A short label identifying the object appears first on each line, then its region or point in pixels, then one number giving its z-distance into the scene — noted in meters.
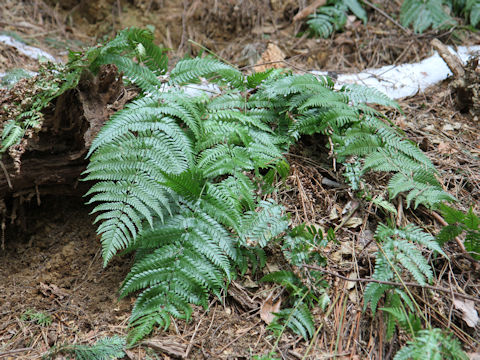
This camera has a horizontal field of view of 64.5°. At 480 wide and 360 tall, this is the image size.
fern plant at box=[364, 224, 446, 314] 2.16
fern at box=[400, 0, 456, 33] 4.58
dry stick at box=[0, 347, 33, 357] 2.13
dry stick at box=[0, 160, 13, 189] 2.50
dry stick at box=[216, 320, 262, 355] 2.13
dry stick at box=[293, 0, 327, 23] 4.95
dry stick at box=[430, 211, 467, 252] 2.48
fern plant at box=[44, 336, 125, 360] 2.05
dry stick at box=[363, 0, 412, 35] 4.68
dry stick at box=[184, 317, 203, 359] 2.09
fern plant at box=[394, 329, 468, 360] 1.85
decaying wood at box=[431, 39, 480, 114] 3.49
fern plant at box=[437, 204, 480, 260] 2.29
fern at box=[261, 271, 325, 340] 2.18
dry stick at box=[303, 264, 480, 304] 2.14
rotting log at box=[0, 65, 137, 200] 2.64
